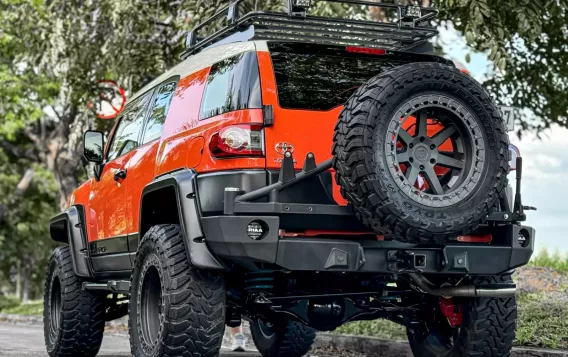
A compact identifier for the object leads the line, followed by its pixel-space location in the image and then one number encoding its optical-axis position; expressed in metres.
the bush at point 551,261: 13.62
